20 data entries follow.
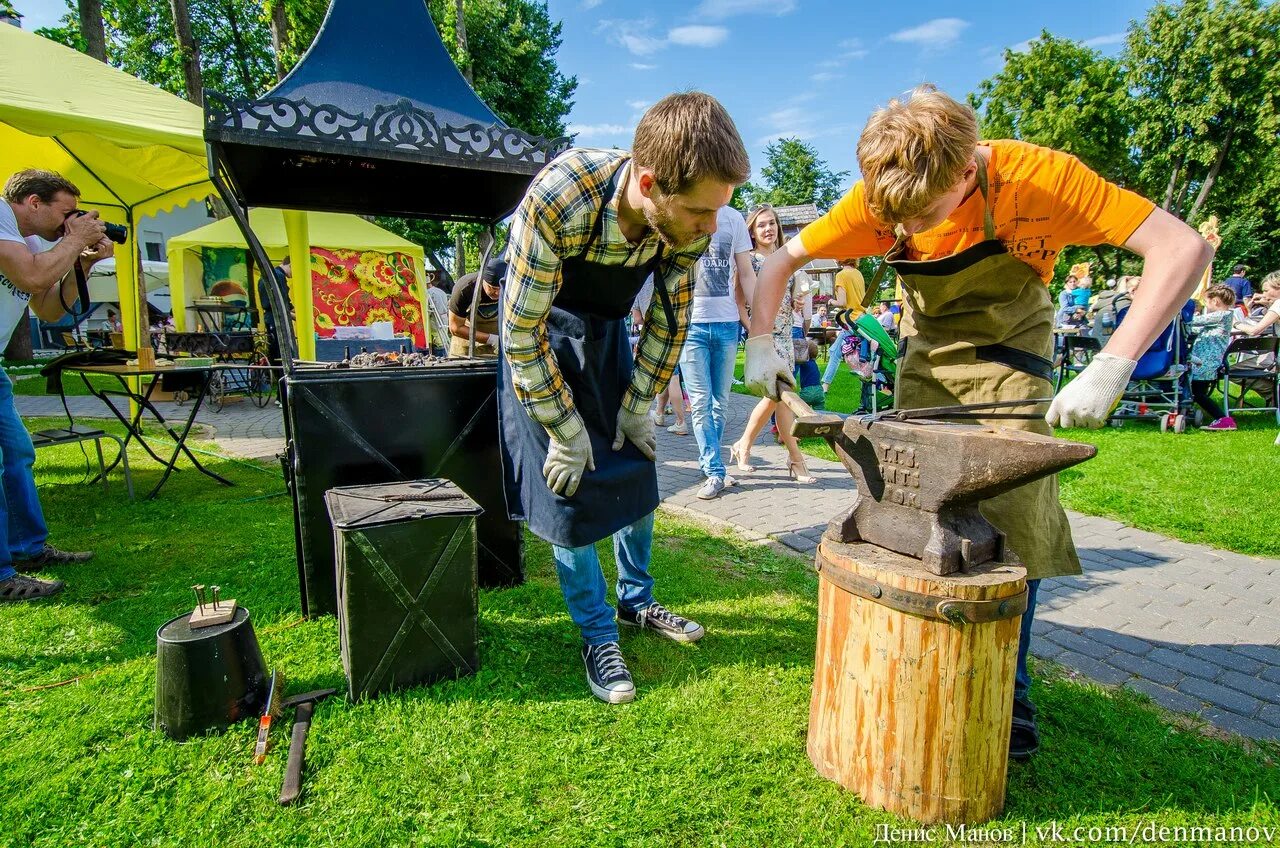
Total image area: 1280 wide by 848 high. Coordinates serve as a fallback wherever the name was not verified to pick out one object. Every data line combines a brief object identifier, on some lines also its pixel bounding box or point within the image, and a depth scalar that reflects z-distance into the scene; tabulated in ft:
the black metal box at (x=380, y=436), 8.77
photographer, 10.32
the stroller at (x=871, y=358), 19.53
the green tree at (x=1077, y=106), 102.78
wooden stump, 5.34
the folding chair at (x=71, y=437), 13.60
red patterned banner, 30.17
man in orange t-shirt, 5.29
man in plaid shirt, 6.10
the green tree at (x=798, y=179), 155.63
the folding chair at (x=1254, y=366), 24.48
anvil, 5.17
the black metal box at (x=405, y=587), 7.31
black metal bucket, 6.88
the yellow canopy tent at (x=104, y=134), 14.84
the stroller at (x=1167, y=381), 22.98
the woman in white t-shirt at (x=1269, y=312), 25.14
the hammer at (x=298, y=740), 6.21
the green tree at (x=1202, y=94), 88.22
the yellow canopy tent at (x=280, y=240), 33.32
